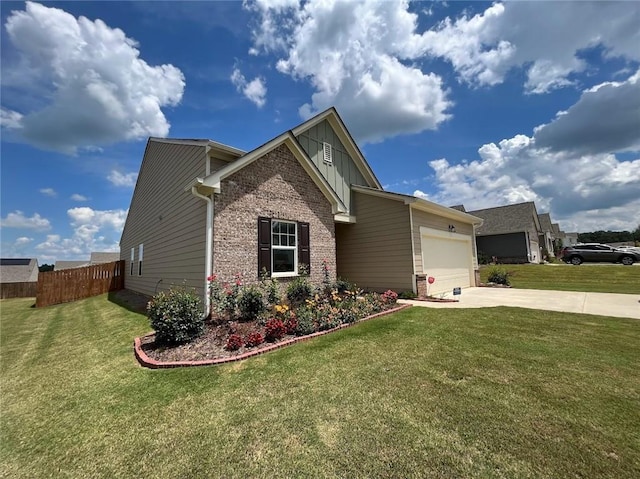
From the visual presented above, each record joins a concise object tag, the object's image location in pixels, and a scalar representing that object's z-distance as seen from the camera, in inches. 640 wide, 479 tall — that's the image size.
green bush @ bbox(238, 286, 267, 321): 273.6
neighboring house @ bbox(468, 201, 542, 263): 1081.4
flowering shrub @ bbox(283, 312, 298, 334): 240.3
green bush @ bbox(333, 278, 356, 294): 394.6
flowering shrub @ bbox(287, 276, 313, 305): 334.6
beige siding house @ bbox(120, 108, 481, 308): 306.5
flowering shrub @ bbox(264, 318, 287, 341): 223.1
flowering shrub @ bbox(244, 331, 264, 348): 212.5
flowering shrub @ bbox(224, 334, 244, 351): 207.3
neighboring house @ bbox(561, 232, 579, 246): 2105.8
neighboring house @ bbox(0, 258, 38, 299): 835.4
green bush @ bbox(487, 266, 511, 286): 600.4
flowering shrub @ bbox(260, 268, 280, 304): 315.0
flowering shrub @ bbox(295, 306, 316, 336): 239.8
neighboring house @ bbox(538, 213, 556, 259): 1316.4
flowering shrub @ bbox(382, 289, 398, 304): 347.3
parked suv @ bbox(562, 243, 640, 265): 827.9
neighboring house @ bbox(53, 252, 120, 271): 1813.5
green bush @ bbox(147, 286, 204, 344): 221.1
